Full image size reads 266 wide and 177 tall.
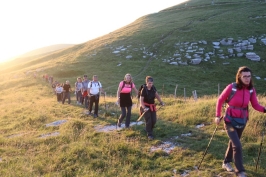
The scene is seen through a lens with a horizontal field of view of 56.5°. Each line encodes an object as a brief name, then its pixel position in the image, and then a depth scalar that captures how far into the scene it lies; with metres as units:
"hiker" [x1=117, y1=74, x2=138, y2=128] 11.77
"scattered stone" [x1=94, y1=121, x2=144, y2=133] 12.12
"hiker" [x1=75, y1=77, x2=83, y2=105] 22.66
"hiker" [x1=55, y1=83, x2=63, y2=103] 24.96
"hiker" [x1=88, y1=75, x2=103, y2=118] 14.70
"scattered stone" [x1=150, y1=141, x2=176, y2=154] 8.92
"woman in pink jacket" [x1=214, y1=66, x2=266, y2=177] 6.21
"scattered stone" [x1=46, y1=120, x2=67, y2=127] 14.00
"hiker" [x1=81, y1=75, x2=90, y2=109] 17.83
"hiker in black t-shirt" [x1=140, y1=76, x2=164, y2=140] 9.81
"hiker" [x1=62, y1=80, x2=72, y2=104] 22.77
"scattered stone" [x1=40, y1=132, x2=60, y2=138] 11.56
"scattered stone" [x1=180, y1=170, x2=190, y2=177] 6.93
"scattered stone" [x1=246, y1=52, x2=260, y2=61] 47.44
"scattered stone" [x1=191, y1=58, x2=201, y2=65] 48.16
